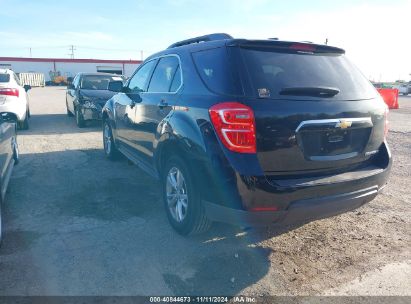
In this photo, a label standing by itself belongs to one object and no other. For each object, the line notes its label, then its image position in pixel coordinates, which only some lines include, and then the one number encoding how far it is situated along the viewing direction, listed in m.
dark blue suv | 2.58
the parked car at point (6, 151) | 3.69
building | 52.62
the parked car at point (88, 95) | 9.39
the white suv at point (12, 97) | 8.09
